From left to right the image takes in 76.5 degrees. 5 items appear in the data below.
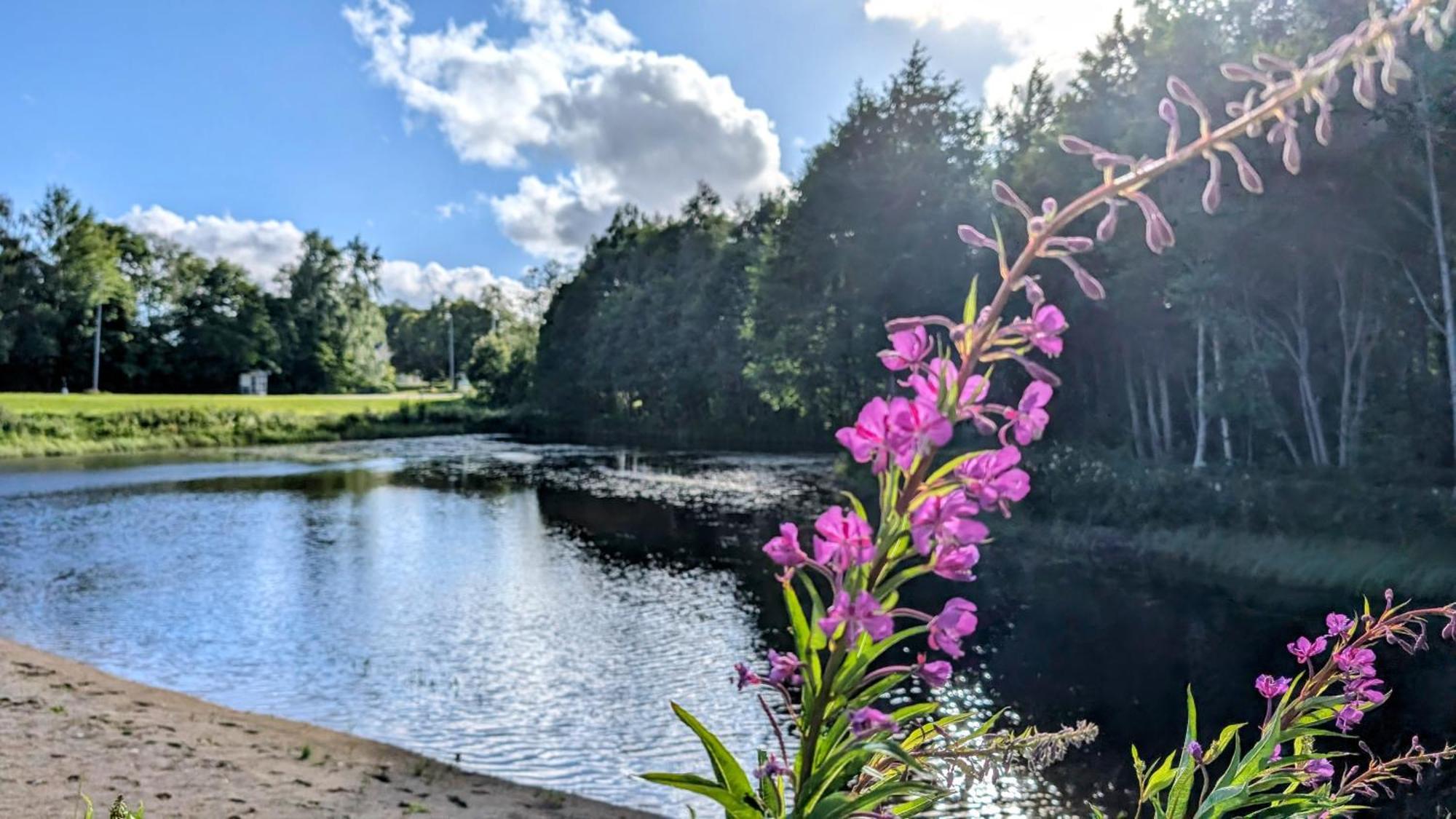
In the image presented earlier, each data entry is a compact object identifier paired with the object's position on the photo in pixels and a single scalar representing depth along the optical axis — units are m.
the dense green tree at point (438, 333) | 97.94
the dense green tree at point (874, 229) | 23.39
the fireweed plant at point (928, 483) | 1.04
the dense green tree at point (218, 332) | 65.38
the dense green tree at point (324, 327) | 72.31
